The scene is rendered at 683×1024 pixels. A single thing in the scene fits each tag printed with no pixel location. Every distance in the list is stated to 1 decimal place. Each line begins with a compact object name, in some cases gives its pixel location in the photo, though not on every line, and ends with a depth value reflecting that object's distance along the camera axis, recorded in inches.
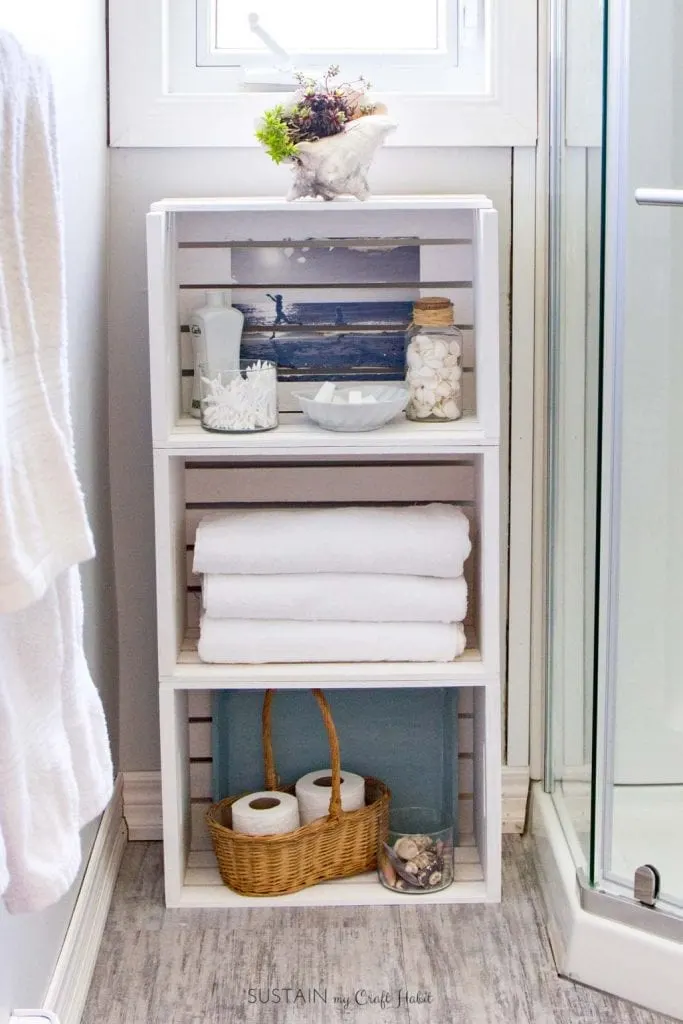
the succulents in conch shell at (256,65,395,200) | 70.2
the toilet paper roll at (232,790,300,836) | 76.3
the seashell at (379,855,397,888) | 77.7
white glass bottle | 76.0
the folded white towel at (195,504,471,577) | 73.6
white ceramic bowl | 72.0
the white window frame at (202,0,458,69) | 82.8
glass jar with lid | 74.8
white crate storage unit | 71.9
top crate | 80.2
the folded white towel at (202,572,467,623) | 73.5
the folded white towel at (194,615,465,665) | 74.2
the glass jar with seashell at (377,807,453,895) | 77.1
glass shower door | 62.2
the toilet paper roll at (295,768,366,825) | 79.1
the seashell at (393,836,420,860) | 77.5
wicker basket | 76.3
